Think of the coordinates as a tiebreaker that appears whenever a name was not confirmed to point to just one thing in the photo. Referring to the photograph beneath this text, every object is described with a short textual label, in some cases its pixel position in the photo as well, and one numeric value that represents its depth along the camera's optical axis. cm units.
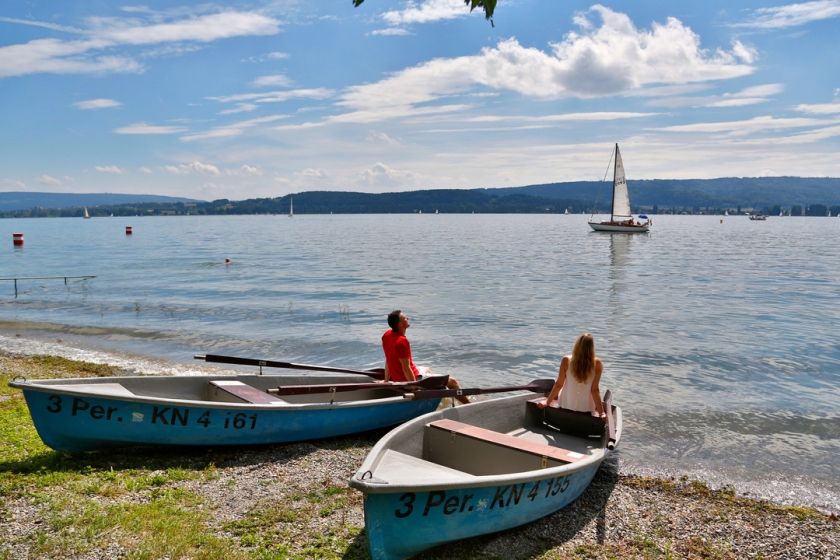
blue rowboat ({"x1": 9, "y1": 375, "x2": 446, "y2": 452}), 852
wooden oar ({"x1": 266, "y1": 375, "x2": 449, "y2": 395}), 1047
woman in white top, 955
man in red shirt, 1105
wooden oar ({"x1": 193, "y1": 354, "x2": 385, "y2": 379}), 1117
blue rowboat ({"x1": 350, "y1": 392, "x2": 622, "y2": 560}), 621
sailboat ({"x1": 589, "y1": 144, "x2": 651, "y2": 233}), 9381
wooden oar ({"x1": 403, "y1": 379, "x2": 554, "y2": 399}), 1070
